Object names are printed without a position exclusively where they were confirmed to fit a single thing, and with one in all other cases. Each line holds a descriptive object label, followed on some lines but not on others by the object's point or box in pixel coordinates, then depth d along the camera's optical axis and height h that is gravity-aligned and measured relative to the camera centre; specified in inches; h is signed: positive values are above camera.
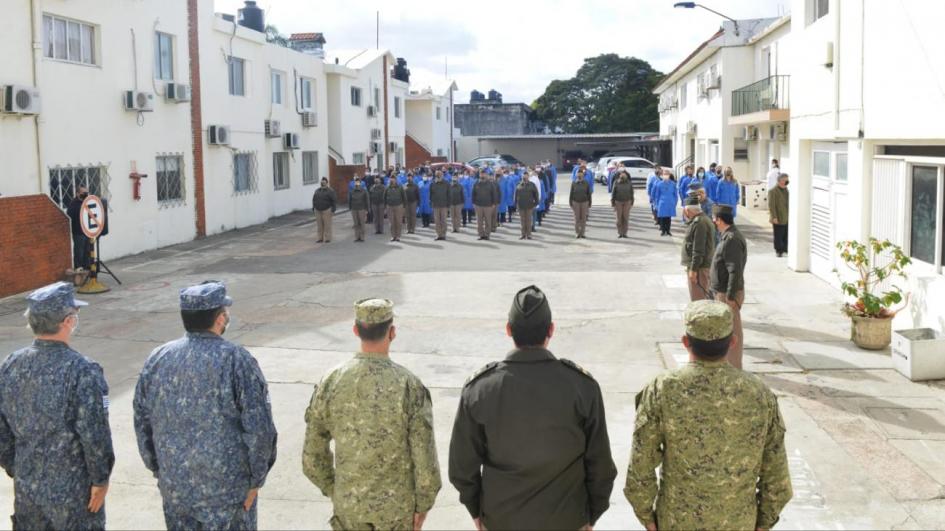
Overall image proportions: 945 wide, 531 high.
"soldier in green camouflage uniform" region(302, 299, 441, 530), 160.4 -45.3
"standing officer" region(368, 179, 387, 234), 951.6 -16.8
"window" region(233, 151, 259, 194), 1010.1 +18.7
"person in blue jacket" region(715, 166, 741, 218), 845.8 -7.2
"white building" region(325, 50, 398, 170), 1381.6 +128.7
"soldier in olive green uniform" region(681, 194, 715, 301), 404.5 -28.4
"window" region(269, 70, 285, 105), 1128.8 +130.8
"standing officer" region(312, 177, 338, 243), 851.4 -18.2
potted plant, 398.6 -56.2
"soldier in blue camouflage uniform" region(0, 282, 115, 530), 176.1 -44.7
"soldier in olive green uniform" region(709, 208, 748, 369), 358.9 -33.9
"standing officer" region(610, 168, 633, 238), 856.9 -15.6
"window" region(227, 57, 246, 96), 1012.5 +129.5
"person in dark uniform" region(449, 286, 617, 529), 151.2 -42.8
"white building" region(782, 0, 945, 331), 387.5 +22.4
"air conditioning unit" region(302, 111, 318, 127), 1213.1 +93.3
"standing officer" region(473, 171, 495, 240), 878.4 -17.2
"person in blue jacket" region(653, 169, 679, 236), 870.4 -18.9
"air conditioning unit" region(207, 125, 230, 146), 922.7 +55.6
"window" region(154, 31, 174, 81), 830.5 +125.1
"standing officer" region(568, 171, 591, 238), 861.8 -15.6
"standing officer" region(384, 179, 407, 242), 875.4 -17.5
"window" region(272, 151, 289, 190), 1149.7 +23.8
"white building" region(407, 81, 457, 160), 2056.6 +154.7
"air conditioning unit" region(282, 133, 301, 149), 1135.6 +60.7
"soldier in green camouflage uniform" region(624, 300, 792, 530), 155.4 -45.0
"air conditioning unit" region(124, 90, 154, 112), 759.7 +76.2
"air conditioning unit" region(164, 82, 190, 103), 829.8 +89.9
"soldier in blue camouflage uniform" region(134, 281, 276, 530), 168.2 -43.2
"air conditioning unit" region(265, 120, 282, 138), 1084.5 +72.6
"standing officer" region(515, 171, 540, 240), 869.8 -13.2
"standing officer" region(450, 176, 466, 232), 936.3 -14.7
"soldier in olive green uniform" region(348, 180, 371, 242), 878.4 -19.0
